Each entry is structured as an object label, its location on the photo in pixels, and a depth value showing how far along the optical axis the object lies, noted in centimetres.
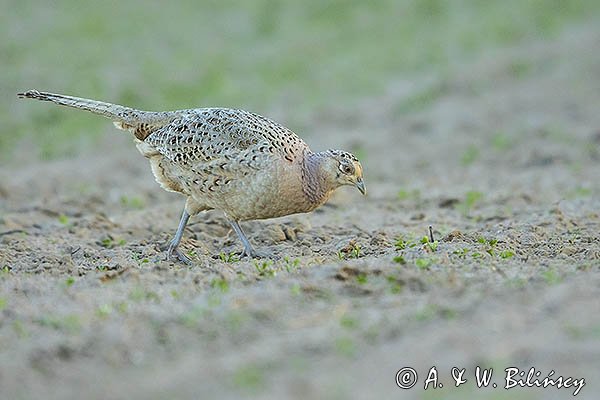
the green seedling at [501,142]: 2897
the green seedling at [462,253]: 1494
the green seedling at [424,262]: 1377
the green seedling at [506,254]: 1500
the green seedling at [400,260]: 1412
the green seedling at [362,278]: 1274
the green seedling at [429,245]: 1536
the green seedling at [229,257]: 1606
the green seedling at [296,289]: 1220
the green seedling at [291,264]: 1414
